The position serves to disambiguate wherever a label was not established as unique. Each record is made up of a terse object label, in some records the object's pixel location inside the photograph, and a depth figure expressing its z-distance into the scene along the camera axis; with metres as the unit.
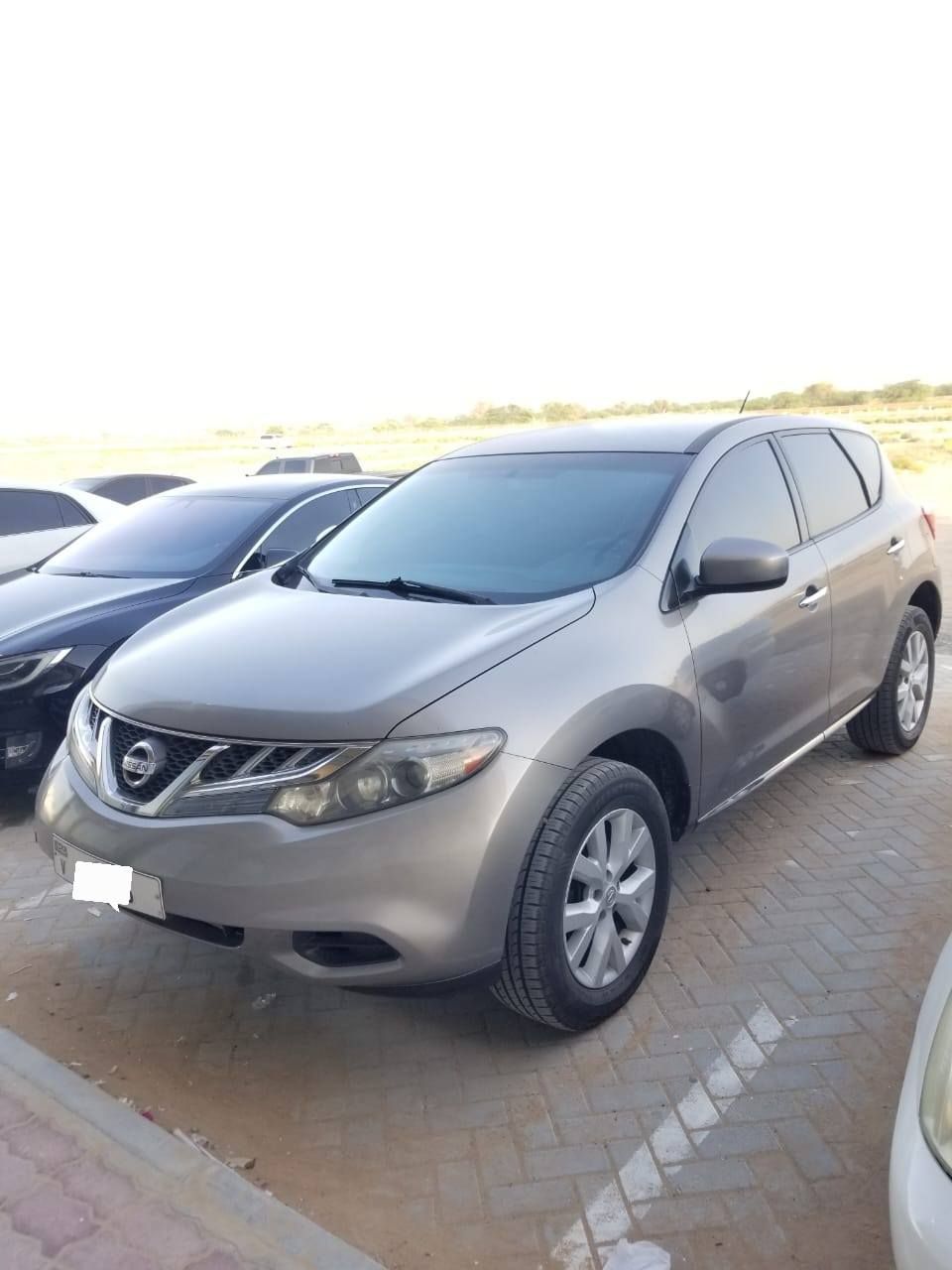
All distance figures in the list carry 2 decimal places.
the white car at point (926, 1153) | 1.45
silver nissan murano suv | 2.47
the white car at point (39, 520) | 7.16
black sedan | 4.54
